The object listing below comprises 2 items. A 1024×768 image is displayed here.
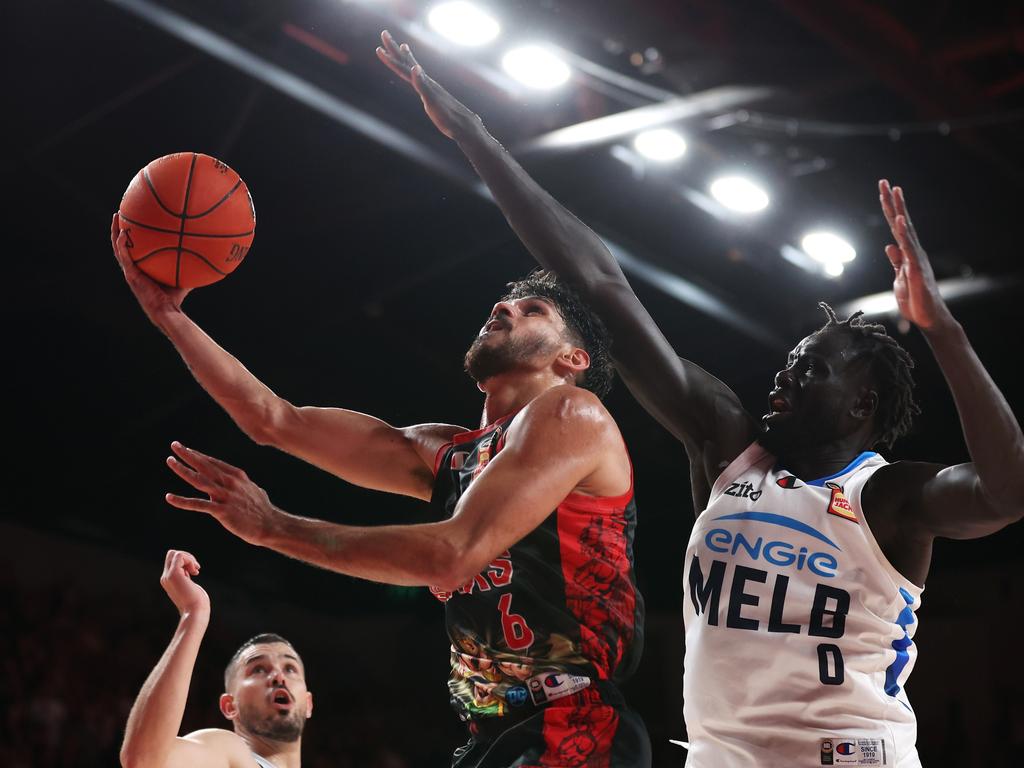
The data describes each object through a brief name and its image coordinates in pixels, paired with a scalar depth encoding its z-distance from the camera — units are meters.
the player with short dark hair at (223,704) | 3.84
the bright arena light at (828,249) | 8.73
